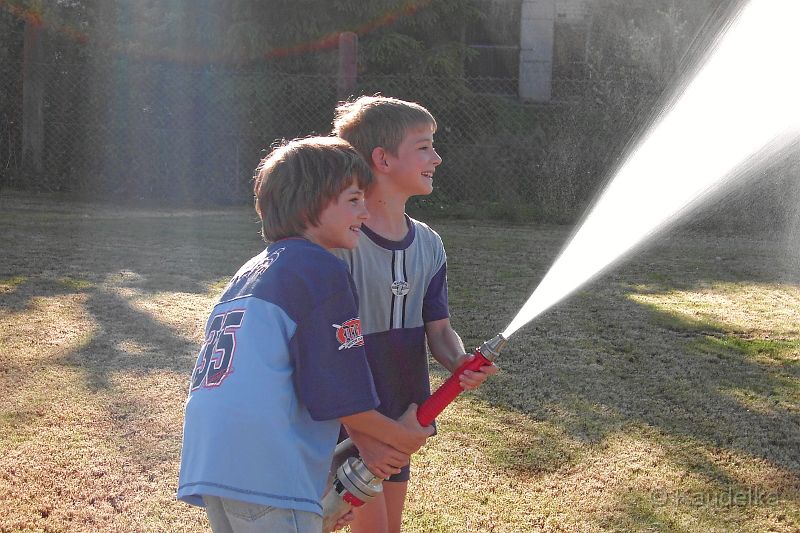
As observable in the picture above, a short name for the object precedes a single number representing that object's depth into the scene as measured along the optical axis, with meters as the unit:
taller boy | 2.61
